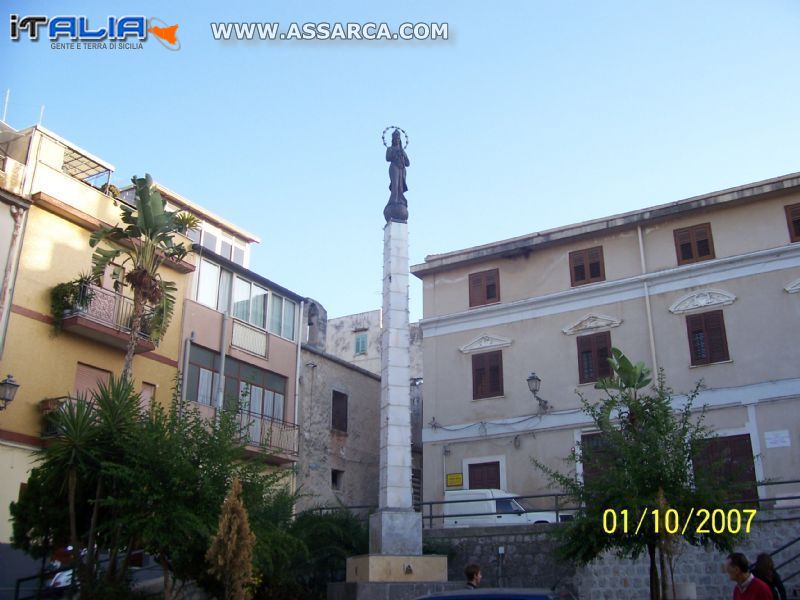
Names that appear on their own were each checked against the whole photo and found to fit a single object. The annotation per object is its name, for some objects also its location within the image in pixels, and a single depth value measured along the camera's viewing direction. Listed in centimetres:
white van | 2185
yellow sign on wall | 2706
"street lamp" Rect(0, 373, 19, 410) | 1847
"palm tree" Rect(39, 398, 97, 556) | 1423
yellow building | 2022
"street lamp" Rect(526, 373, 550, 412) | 2433
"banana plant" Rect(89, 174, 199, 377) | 2047
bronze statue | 2030
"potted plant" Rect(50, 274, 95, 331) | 2153
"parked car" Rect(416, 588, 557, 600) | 891
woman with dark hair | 959
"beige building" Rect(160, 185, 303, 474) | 2558
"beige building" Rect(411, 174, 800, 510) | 2327
